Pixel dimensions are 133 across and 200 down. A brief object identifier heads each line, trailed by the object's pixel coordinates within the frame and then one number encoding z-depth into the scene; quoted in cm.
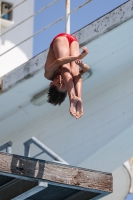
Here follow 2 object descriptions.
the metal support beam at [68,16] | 1295
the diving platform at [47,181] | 1043
